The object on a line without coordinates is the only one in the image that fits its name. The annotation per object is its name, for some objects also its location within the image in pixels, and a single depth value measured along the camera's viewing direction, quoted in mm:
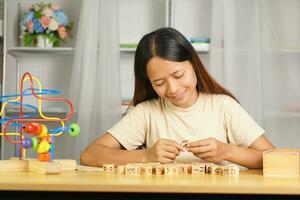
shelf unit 2819
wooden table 1133
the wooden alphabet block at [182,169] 1362
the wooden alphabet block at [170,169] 1337
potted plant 2775
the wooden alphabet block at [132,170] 1341
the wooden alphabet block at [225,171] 1334
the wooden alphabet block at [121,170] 1366
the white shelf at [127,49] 2766
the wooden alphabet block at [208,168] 1371
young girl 1599
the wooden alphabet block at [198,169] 1368
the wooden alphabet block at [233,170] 1327
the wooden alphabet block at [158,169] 1339
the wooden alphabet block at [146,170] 1340
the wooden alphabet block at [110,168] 1414
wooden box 1291
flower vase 2796
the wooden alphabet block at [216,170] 1349
